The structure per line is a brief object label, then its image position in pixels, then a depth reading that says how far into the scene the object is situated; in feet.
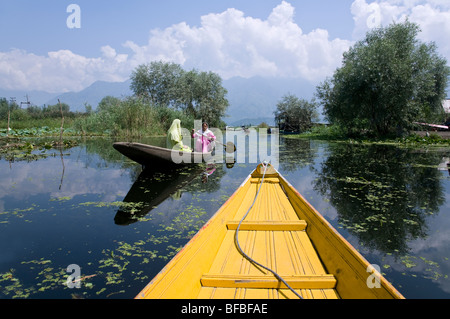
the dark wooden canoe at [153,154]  24.42
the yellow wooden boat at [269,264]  6.50
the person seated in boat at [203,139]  34.71
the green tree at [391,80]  65.87
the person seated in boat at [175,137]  28.07
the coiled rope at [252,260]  7.27
